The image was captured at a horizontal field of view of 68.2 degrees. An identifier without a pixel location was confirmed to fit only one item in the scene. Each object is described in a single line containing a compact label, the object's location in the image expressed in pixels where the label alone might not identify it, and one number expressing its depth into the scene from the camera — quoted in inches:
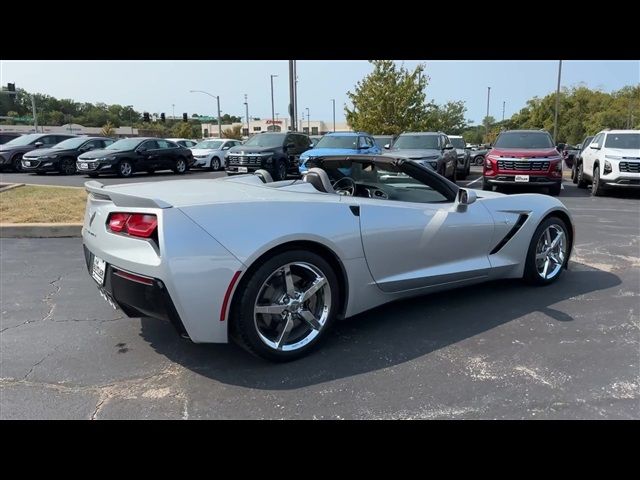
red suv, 447.2
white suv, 447.2
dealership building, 4009.4
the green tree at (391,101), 1220.5
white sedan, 843.9
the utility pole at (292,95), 808.3
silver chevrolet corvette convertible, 108.4
